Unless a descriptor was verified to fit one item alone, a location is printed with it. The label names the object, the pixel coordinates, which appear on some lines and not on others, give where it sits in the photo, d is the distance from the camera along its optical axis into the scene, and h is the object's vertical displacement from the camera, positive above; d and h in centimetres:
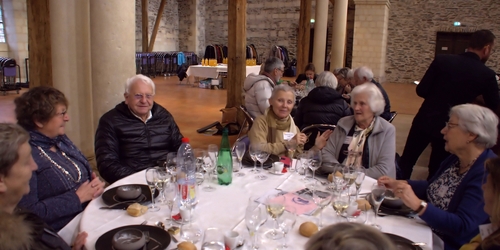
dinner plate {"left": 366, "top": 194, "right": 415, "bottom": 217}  192 -72
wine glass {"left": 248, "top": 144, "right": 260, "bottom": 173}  245 -57
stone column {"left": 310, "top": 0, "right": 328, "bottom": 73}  1021 +71
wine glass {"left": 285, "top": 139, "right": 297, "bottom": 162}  268 -59
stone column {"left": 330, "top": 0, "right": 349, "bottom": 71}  1065 +76
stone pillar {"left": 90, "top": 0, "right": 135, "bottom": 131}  365 +5
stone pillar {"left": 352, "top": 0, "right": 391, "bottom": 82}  1570 +114
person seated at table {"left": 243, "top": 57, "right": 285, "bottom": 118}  516 -36
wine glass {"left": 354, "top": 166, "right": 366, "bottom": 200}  202 -59
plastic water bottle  180 -59
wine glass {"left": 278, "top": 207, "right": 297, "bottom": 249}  158 -66
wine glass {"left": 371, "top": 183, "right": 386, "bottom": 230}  175 -59
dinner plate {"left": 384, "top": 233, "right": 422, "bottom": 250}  156 -72
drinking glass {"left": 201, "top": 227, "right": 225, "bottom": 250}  141 -67
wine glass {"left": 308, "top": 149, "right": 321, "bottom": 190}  234 -59
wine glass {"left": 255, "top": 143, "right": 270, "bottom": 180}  244 -61
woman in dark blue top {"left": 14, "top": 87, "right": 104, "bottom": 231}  203 -62
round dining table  165 -74
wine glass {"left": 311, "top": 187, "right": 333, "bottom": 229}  180 -66
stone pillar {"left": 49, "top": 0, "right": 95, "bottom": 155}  422 -8
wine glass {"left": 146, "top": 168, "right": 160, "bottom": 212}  191 -61
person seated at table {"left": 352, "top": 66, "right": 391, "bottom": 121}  484 -21
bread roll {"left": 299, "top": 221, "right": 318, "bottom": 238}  165 -70
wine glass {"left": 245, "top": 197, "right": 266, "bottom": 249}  148 -60
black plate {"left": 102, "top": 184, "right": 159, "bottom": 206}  194 -71
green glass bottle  226 -62
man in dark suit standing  369 -23
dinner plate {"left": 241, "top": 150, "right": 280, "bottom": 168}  264 -69
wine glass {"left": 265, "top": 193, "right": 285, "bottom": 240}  158 -61
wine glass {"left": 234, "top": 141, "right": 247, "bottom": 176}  245 -56
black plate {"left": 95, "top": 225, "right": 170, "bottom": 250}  150 -71
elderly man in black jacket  279 -59
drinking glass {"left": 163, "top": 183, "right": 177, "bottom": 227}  181 -65
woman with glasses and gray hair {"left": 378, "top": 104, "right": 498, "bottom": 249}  186 -62
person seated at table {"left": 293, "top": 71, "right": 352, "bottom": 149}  429 -52
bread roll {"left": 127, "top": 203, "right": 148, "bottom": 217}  182 -71
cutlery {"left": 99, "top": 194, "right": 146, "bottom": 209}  190 -71
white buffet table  1291 -42
